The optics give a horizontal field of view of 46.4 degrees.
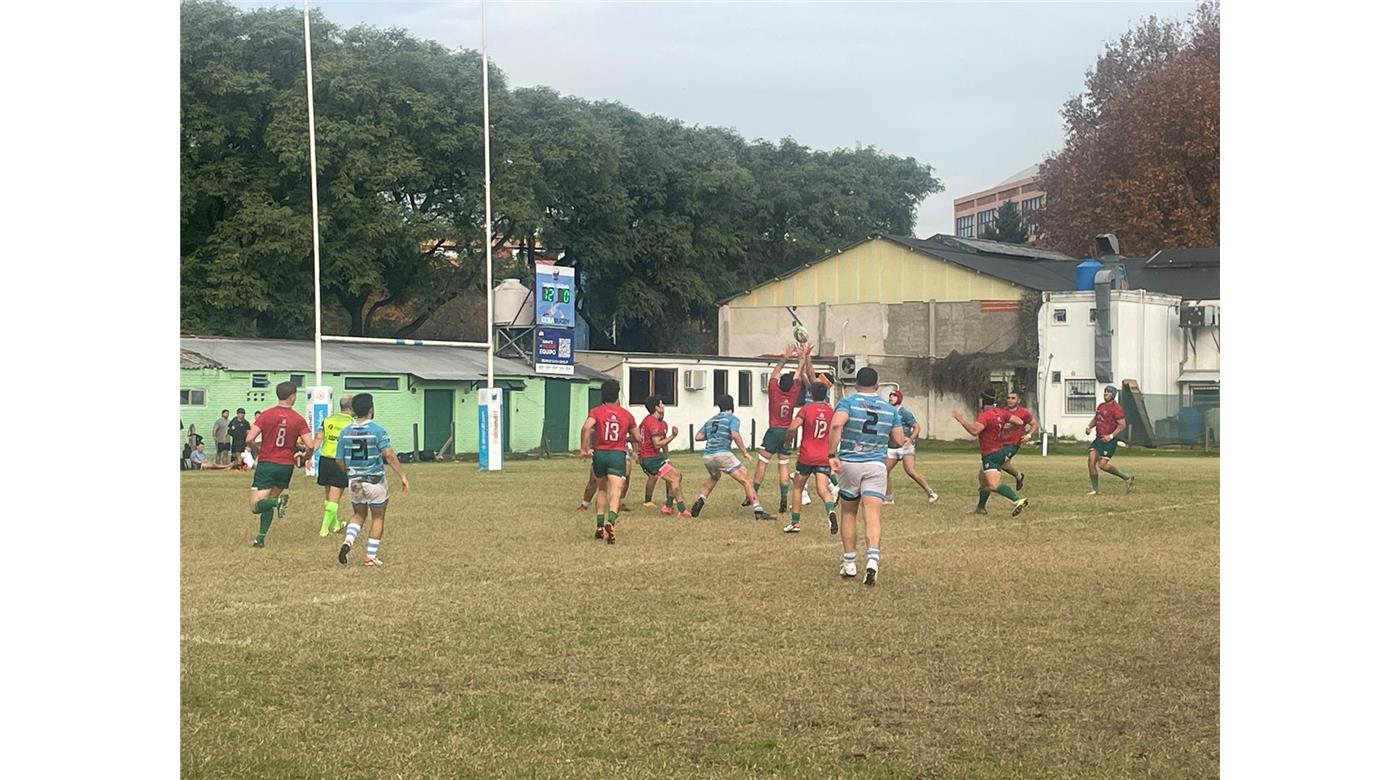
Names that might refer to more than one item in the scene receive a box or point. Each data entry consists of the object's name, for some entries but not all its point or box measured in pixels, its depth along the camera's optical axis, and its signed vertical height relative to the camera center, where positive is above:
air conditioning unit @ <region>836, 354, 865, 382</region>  48.59 +0.68
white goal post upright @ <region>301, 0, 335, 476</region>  30.27 -0.12
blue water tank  49.22 +3.56
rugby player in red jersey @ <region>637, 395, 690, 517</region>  20.98 -0.74
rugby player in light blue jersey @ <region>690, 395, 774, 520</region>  20.16 -0.71
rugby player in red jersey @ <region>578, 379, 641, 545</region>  17.56 -0.60
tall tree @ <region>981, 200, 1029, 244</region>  70.00 +7.09
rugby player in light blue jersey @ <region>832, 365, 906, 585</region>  13.55 -0.47
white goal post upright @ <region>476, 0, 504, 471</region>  34.25 -0.76
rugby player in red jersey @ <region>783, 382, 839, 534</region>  16.83 -0.49
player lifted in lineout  21.17 -0.32
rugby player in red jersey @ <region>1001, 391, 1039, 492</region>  20.92 -0.55
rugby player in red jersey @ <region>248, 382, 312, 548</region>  17.20 -0.58
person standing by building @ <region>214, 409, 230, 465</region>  36.09 -1.03
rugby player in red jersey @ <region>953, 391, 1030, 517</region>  20.80 -0.66
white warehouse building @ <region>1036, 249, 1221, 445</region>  48.16 +1.24
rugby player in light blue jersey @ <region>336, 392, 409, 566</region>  15.05 -0.63
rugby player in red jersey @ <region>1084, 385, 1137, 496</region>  24.62 -0.62
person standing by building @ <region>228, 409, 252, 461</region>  35.66 -0.93
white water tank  45.44 +2.52
